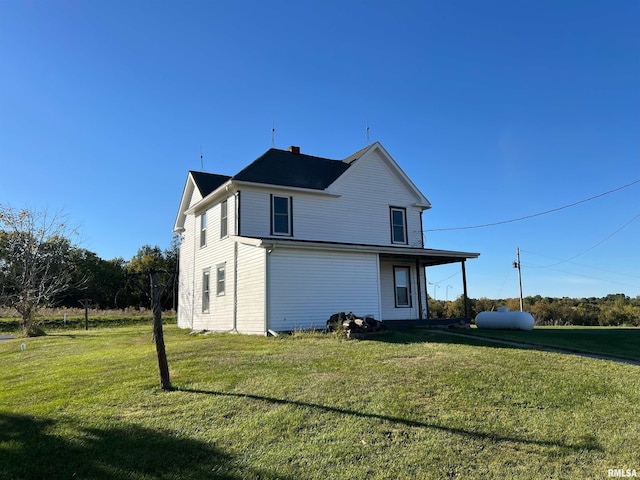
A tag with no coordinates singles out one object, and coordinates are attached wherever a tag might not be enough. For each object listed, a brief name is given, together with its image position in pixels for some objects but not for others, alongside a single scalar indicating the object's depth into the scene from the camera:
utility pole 37.38
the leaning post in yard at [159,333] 7.11
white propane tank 17.69
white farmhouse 14.60
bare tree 20.03
